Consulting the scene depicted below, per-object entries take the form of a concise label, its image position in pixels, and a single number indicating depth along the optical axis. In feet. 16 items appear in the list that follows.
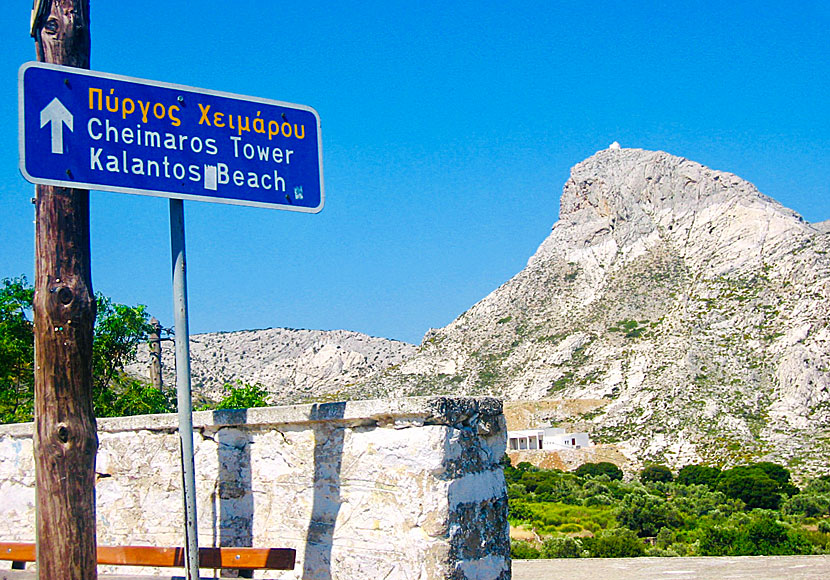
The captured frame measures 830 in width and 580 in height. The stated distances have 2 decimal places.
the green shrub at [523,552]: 47.61
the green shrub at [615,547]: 46.52
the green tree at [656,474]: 136.47
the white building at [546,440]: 160.65
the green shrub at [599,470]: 143.95
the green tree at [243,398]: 60.13
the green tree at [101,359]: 48.49
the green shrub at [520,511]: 84.84
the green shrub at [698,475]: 123.95
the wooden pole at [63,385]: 11.23
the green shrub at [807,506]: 86.17
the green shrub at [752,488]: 100.89
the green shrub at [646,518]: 72.18
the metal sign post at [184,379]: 11.66
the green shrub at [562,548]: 49.26
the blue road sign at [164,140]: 11.29
